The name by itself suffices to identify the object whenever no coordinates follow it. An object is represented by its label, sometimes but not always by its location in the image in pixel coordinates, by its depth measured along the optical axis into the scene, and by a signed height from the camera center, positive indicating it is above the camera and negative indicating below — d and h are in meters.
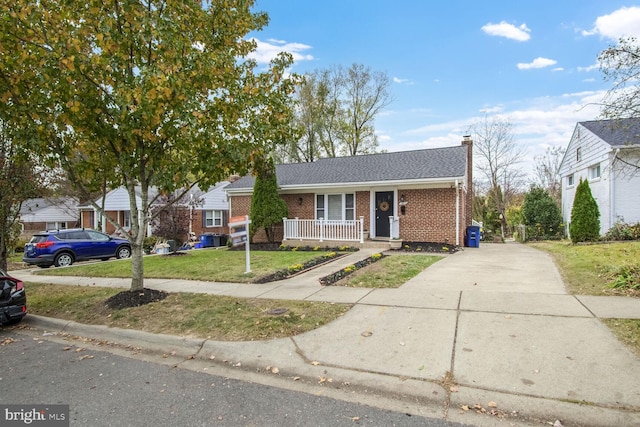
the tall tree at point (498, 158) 26.86 +4.57
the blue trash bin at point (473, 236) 15.28 -0.84
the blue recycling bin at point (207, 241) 20.98 -1.44
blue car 14.37 -1.31
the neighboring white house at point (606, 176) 15.09 +1.94
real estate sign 9.09 -0.42
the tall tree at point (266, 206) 15.95 +0.52
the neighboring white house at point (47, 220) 37.97 -0.31
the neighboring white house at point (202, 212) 28.88 +0.44
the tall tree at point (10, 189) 8.36 +0.70
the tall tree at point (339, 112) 33.66 +10.27
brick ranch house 14.21 +0.81
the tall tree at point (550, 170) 31.13 +4.35
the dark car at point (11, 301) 5.91 -1.45
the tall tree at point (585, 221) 13.96 -0.16
